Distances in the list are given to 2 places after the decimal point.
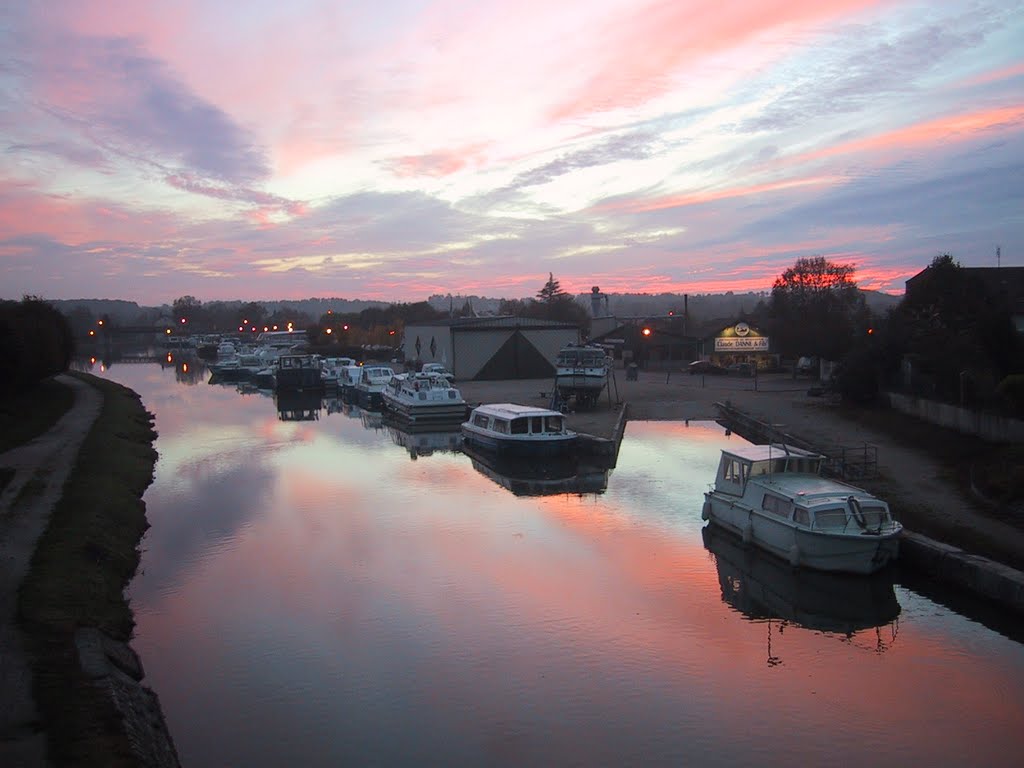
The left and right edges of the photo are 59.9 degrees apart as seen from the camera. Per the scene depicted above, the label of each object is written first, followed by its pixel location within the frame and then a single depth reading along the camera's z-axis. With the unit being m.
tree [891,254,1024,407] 27.59
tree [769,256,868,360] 57.50
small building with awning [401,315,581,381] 59.50
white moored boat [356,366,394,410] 52.91
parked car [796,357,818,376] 57.72
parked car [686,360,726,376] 62.44
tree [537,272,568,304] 122.44
